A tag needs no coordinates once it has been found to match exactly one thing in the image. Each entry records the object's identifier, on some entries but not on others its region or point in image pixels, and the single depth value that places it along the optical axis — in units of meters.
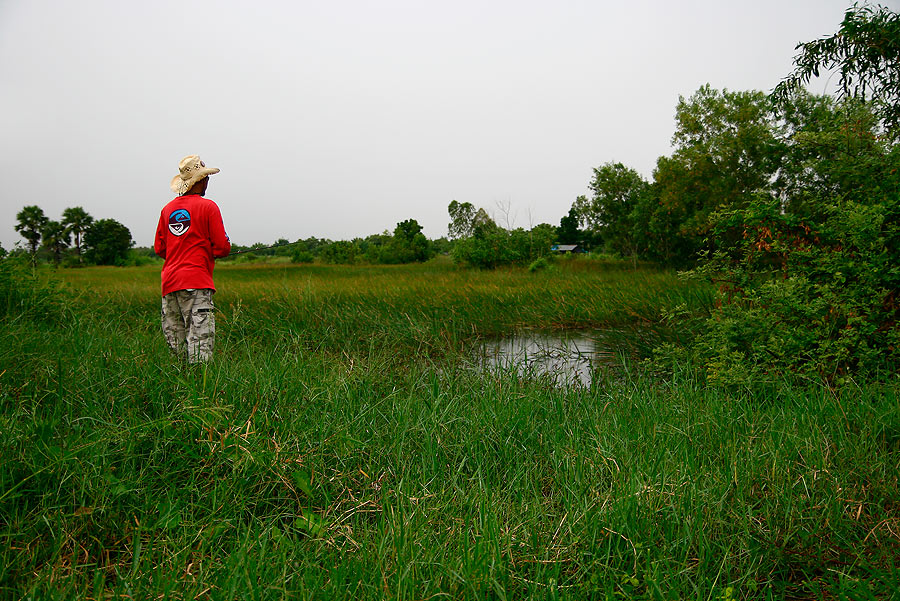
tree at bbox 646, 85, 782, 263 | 19.36
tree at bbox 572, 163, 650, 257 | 29.02
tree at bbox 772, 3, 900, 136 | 5.18
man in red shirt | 4.07
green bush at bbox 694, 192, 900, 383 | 3.71
